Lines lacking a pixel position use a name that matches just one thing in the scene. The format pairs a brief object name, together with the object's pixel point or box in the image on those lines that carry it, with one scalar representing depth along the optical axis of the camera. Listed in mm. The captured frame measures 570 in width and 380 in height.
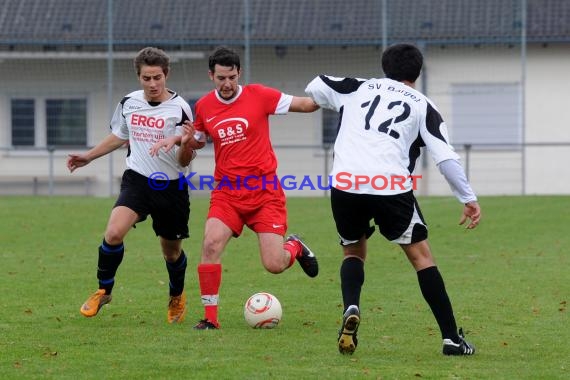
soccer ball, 16859
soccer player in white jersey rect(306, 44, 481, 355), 14375
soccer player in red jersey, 16750
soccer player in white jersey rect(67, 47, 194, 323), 17594
